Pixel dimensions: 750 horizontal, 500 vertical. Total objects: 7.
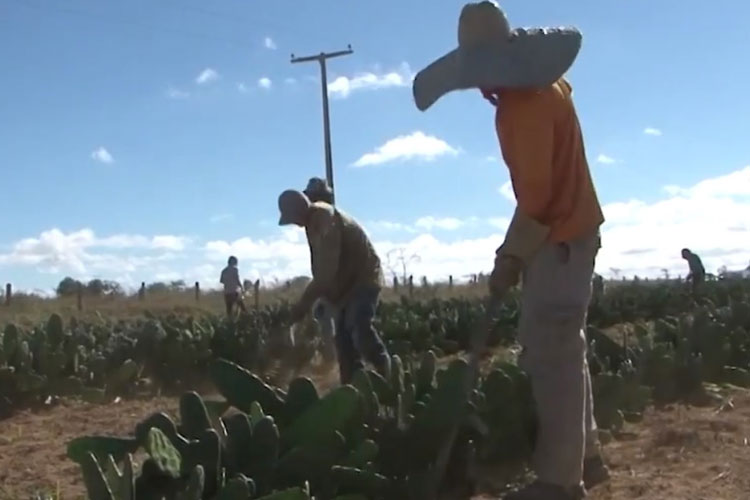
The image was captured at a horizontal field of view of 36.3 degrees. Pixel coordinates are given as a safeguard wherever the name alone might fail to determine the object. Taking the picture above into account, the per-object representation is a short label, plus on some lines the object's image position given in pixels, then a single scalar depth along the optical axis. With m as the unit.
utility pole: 27.34
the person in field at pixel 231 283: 16.84
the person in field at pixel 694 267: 15.22
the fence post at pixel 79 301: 26.75
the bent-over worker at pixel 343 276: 6.02
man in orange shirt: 3.37
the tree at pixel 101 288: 33.35
